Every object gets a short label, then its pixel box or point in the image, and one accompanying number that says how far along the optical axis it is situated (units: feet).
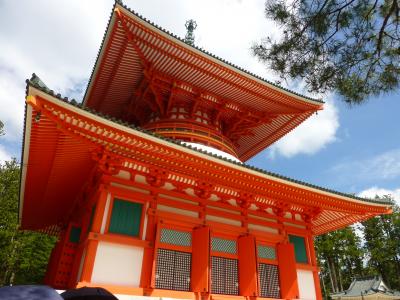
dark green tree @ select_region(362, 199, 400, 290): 136.77
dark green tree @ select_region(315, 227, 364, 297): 132.67
